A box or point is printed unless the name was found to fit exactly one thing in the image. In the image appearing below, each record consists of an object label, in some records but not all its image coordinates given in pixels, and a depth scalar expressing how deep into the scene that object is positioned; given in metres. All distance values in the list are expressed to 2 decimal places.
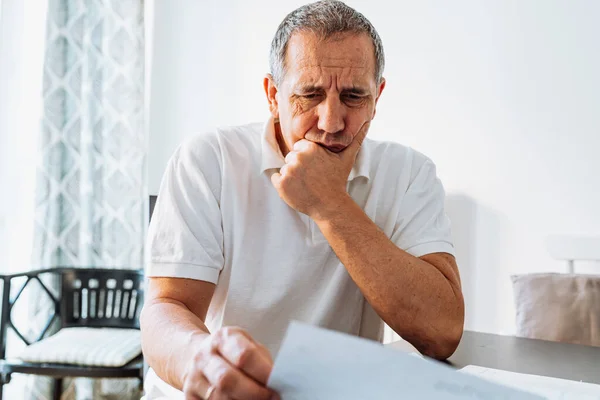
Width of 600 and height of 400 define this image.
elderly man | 0.99
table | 0.90
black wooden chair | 2.46
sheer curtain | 2.54
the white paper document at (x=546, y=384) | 0.74
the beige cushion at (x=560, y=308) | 1.46
